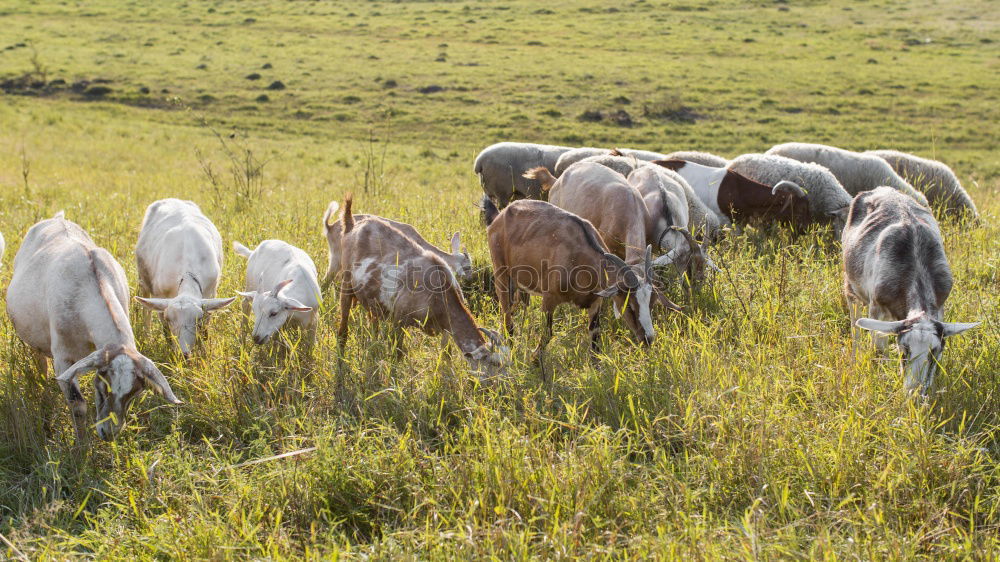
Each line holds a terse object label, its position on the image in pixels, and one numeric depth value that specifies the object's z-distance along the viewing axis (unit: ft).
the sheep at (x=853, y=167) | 33.96
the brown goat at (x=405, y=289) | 17.39
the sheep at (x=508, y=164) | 38.83
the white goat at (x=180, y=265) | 17.67
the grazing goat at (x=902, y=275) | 15.07
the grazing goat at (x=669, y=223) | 22.30
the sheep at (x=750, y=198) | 29.04
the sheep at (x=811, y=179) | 29.63
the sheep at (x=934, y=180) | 33.34
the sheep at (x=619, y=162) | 30.22
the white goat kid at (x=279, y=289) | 17.78
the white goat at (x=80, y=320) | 14.58
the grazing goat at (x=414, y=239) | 20.59
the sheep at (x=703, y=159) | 36.17
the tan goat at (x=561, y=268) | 18.37
